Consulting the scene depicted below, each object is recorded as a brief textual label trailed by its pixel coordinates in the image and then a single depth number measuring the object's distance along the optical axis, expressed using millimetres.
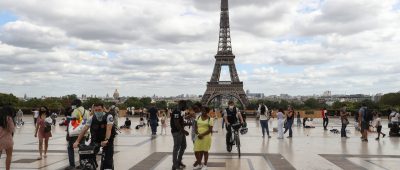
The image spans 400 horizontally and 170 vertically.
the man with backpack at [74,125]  10907
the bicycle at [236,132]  13595
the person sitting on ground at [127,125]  27891
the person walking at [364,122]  19672
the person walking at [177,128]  11117
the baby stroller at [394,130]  22625
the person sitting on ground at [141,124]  29386
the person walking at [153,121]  22312
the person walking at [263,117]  20031
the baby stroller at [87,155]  8992
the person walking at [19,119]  30034
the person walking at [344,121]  21703
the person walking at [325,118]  28836
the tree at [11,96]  100400
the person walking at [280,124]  20766
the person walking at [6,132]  9953
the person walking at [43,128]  13047
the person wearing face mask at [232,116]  14219
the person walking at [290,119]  21578
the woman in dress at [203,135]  11164
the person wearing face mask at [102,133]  8969
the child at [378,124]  21422
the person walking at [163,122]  23992
